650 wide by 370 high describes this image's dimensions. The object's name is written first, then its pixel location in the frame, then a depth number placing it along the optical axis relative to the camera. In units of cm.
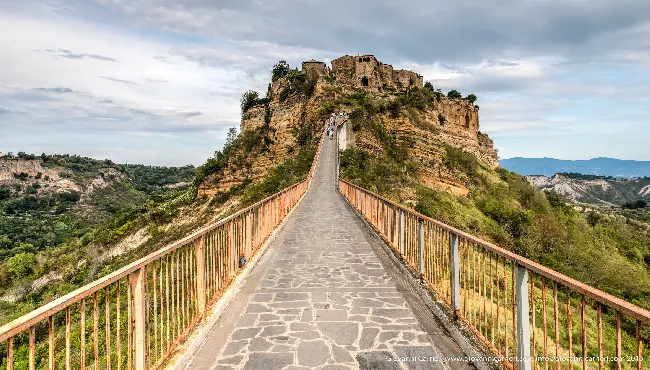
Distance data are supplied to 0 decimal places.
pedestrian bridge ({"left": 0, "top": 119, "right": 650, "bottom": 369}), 350
